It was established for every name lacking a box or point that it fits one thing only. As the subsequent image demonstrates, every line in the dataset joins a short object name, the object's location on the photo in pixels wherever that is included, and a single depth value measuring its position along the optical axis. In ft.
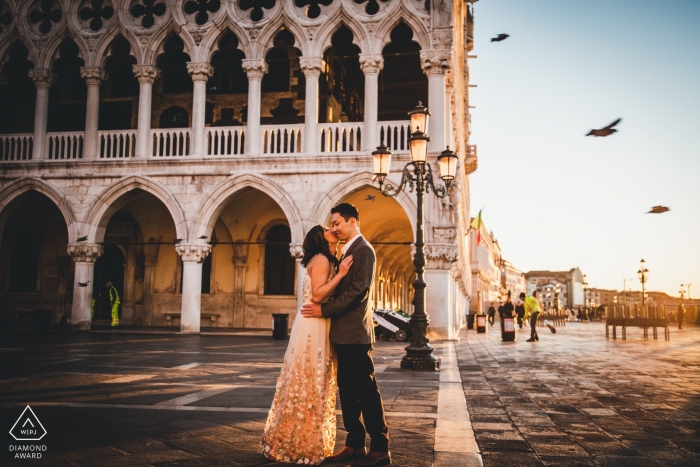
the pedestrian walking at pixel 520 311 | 77.85
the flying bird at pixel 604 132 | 30.08
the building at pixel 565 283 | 531.50
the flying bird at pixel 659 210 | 33.14
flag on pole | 178.81
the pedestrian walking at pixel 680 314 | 104.22
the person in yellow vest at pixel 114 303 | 74.38
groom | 14.65
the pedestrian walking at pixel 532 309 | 65.62
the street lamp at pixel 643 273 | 149.53
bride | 14.69
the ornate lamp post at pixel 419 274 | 36.01
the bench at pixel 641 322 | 65.00
